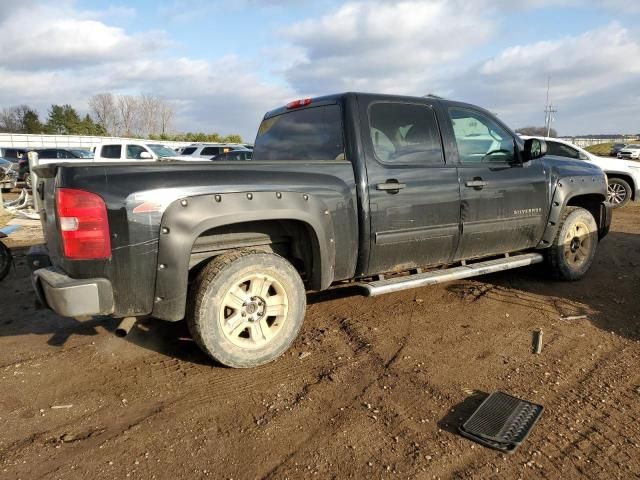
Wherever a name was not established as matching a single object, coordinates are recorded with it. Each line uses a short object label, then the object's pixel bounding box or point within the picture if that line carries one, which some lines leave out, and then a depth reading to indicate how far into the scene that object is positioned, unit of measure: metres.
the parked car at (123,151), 15.94
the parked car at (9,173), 16.38
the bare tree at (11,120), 73.56
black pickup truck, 2.83
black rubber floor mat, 2.50
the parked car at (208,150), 20.59
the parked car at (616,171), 11.02
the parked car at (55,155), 20.42
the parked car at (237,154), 16.97
